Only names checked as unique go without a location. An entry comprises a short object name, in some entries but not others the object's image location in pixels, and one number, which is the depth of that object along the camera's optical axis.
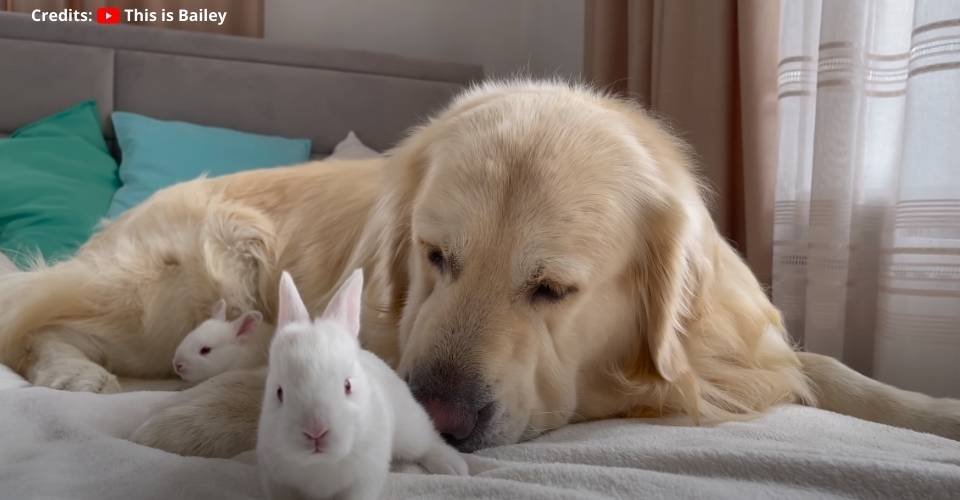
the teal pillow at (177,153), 1.96
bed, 0.88
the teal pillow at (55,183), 1.76
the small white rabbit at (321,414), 0.84
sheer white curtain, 1.22
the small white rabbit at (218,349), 1.15
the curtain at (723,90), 1.43
